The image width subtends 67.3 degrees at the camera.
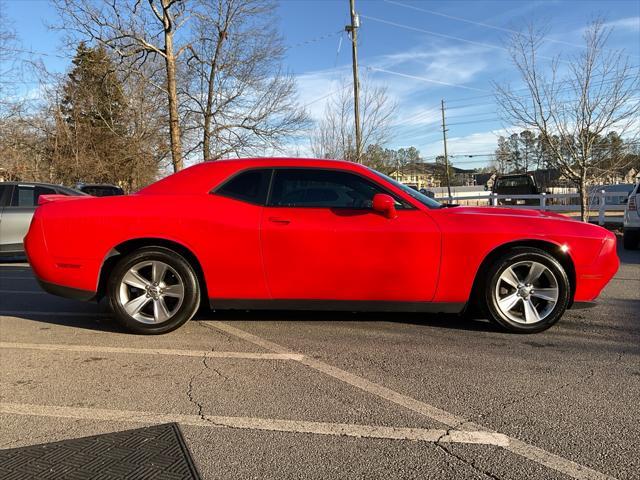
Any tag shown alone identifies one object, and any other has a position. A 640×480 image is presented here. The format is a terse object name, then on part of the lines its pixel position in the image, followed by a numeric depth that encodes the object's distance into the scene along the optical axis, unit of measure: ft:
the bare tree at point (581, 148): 38.65
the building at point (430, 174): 266.96
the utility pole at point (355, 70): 63.87
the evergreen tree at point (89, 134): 78.69
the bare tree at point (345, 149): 68.33
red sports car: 13.94
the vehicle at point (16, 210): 29.12
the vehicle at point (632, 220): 31.76
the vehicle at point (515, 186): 68.03
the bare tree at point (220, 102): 65.51
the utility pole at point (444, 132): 183.93
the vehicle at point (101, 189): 46.28
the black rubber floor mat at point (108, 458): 7.54
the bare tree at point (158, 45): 54.85
